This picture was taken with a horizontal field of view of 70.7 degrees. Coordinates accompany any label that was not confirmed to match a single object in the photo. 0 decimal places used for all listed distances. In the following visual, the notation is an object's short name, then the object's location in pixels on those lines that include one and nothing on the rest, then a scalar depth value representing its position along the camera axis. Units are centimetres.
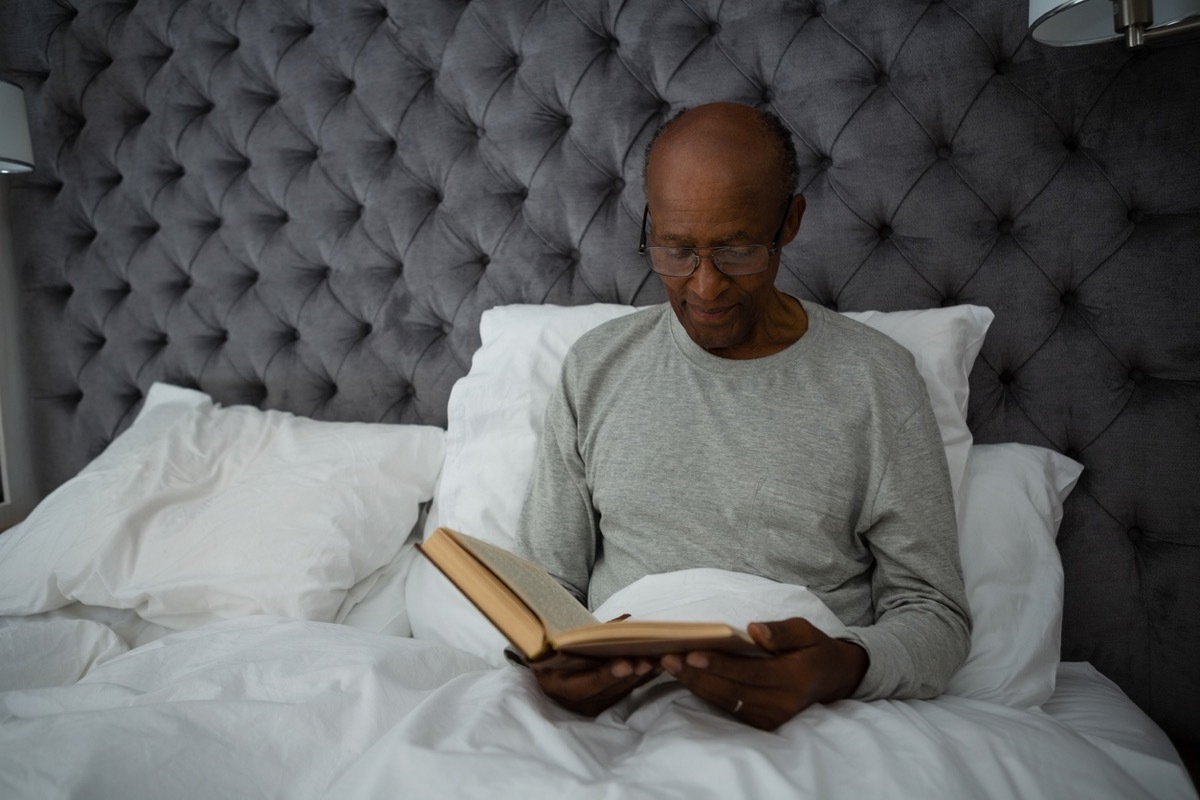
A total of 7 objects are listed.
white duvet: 67
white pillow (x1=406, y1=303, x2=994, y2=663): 113
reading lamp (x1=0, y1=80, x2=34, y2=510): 149
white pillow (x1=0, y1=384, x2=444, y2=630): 117
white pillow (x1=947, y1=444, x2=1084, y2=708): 99
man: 93
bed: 75
